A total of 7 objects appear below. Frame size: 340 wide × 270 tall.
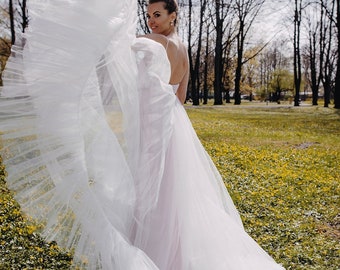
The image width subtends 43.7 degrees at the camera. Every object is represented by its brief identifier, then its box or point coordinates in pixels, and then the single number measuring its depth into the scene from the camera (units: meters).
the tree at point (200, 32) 37.19
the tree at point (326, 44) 44.41
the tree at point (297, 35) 39.17
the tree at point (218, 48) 37.44
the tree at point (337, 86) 32.85
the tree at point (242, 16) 42.41
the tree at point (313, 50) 47.69
